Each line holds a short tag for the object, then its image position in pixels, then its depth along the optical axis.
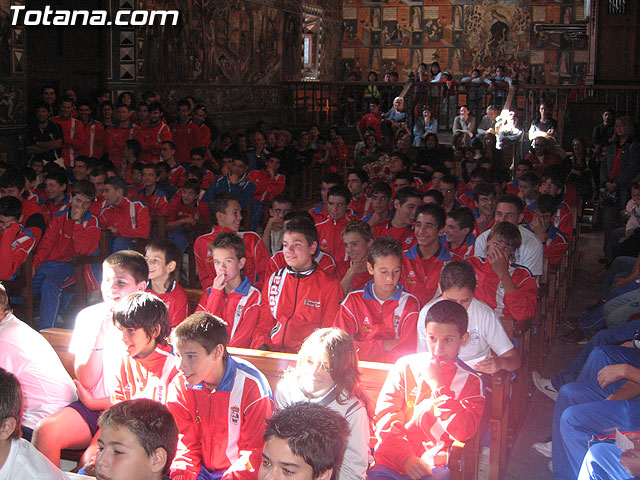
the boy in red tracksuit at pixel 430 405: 3.24
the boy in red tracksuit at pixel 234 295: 4.39
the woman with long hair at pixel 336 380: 3.08
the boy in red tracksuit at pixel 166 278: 4.50
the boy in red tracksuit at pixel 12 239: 5.64
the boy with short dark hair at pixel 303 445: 2.27
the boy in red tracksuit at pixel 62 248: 6.19
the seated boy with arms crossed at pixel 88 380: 3.37
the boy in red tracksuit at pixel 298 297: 4.62
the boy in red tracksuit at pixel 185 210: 7.62
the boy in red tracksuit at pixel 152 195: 7.81
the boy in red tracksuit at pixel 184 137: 12.05
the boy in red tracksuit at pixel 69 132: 10.45
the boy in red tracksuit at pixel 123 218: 6.82
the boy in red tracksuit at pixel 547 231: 6.40
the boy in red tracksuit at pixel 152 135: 10.93
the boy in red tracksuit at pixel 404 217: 6.44
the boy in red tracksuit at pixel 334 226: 6.69
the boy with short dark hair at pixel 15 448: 2.46
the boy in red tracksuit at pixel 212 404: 3.15
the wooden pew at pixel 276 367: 3.42
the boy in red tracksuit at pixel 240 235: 5.85
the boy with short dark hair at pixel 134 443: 2.49
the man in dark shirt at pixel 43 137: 10.17
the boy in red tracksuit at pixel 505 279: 4.80
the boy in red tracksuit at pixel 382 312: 4.26
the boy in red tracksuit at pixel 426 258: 5.33
